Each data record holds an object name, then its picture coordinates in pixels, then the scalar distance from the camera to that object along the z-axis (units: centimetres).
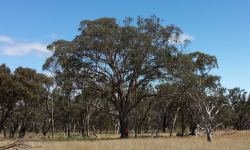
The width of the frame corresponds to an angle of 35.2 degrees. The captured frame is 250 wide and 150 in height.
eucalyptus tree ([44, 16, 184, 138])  3994
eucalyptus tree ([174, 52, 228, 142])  2636
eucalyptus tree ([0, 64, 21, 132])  4600
